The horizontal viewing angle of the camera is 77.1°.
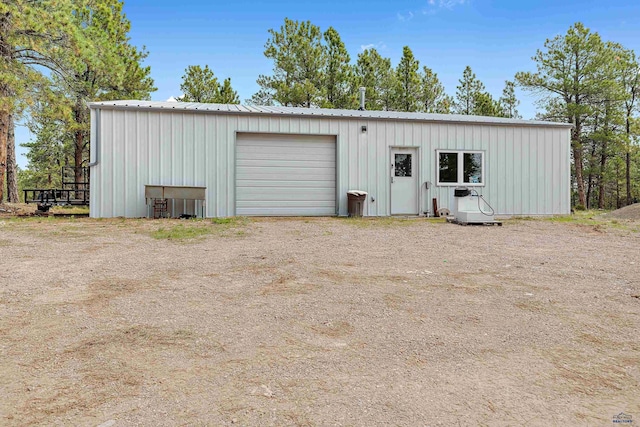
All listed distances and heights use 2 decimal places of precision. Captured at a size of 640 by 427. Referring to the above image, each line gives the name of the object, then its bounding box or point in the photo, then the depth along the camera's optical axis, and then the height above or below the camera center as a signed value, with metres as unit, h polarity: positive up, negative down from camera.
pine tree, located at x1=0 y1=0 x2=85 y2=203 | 10.68 +4.62
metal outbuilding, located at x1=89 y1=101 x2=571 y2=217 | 9.85 +1.21
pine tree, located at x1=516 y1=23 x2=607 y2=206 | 22.50 +7.40
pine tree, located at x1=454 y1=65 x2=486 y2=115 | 29.47 +8.39
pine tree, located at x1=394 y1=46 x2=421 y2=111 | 25.39 +7.73
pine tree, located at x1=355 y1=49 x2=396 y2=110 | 24.58 +7.93
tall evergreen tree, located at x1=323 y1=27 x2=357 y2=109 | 23.25 +7.52
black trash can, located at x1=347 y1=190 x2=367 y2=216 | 10.67 +0.06
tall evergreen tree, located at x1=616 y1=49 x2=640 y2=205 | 24.69 +7.45
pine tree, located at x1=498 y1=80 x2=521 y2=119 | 29.77 +7.62
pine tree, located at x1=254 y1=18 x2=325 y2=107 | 22.81 +8.28
